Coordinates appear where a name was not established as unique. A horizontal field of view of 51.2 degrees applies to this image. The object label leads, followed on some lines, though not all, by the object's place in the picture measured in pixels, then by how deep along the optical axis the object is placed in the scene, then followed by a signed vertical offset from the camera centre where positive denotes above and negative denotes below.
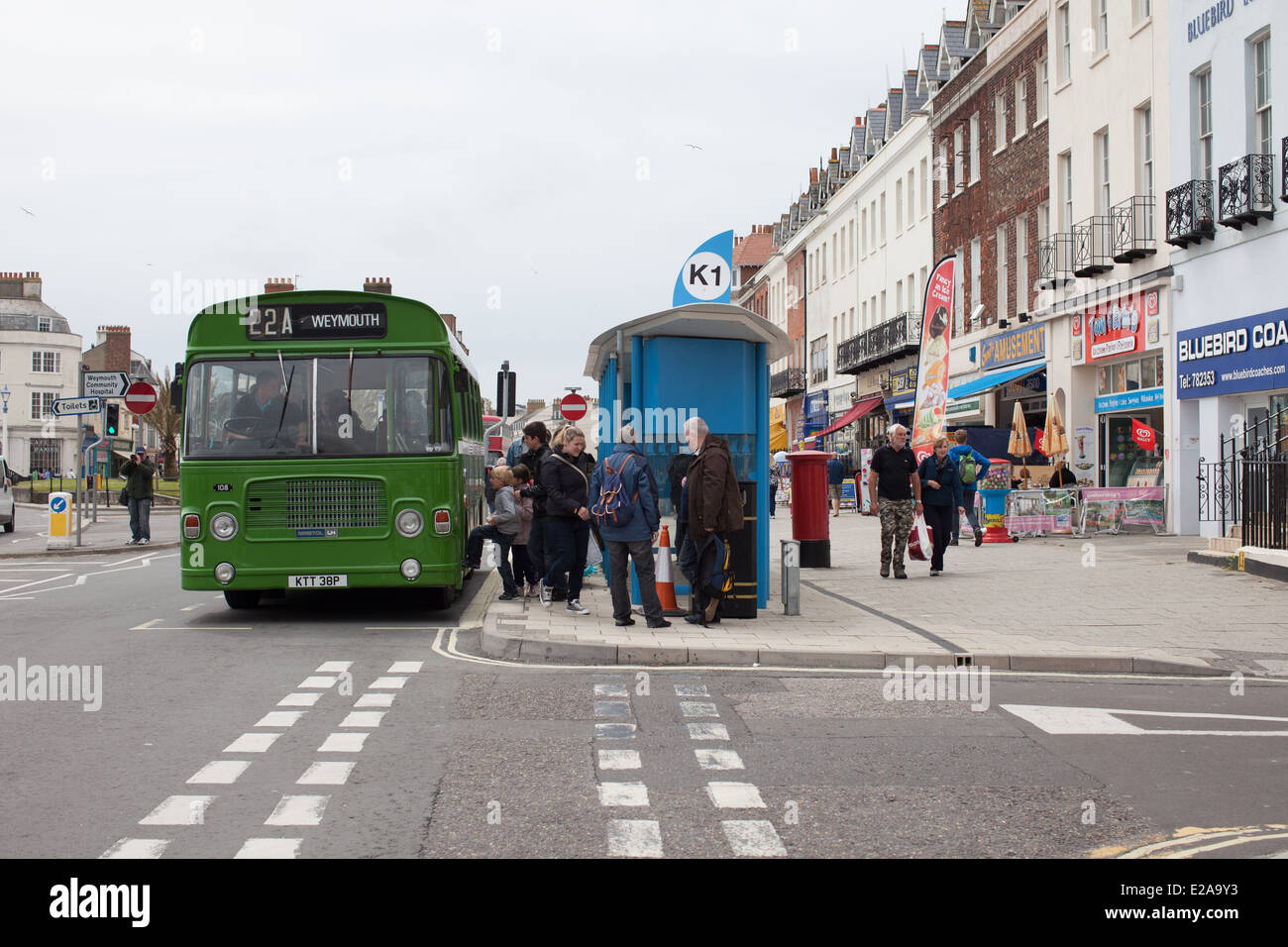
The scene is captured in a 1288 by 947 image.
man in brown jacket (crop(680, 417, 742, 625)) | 11.38 -0.16
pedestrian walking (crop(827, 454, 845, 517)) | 36.03 -0.02
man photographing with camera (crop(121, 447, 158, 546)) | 26.47 -0.06
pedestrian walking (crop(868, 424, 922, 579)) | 16.02 -0.12
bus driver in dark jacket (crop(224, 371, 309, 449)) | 12.73 +0.59
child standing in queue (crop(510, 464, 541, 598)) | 14.20 -0.68
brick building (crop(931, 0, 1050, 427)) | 32.09 +7.29
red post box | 17.64 -0.40
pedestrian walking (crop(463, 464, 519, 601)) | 13.91 -0.50
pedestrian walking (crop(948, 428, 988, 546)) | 22.59 +0.11
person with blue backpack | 11.51 -0.31
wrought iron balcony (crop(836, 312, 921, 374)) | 43.59 +4.62
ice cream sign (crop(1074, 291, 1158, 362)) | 25.67 +2.95
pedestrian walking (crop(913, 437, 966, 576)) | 16.91 -0.30
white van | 32.78 -0.35
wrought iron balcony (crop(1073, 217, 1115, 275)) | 27.31 +4.65
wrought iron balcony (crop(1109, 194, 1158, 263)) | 25.35 +4.63
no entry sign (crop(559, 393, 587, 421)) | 24.02 +1.35
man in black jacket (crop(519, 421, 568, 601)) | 13.89 -0.13
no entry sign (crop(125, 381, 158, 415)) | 25.91 +1.74
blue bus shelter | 12.78 +0.95
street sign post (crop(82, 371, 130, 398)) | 26.12 +2.03
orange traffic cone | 12.59 -0.90
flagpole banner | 23.91 +2.17
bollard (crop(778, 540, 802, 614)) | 12.69 -0.93
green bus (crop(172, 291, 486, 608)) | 12.66 +0.35
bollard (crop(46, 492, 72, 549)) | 25.70 -0.61
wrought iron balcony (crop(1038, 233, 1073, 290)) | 29.45 +4.74
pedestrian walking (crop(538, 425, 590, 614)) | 12.77 -0.26
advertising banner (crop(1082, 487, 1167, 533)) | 24.62 -0.64
